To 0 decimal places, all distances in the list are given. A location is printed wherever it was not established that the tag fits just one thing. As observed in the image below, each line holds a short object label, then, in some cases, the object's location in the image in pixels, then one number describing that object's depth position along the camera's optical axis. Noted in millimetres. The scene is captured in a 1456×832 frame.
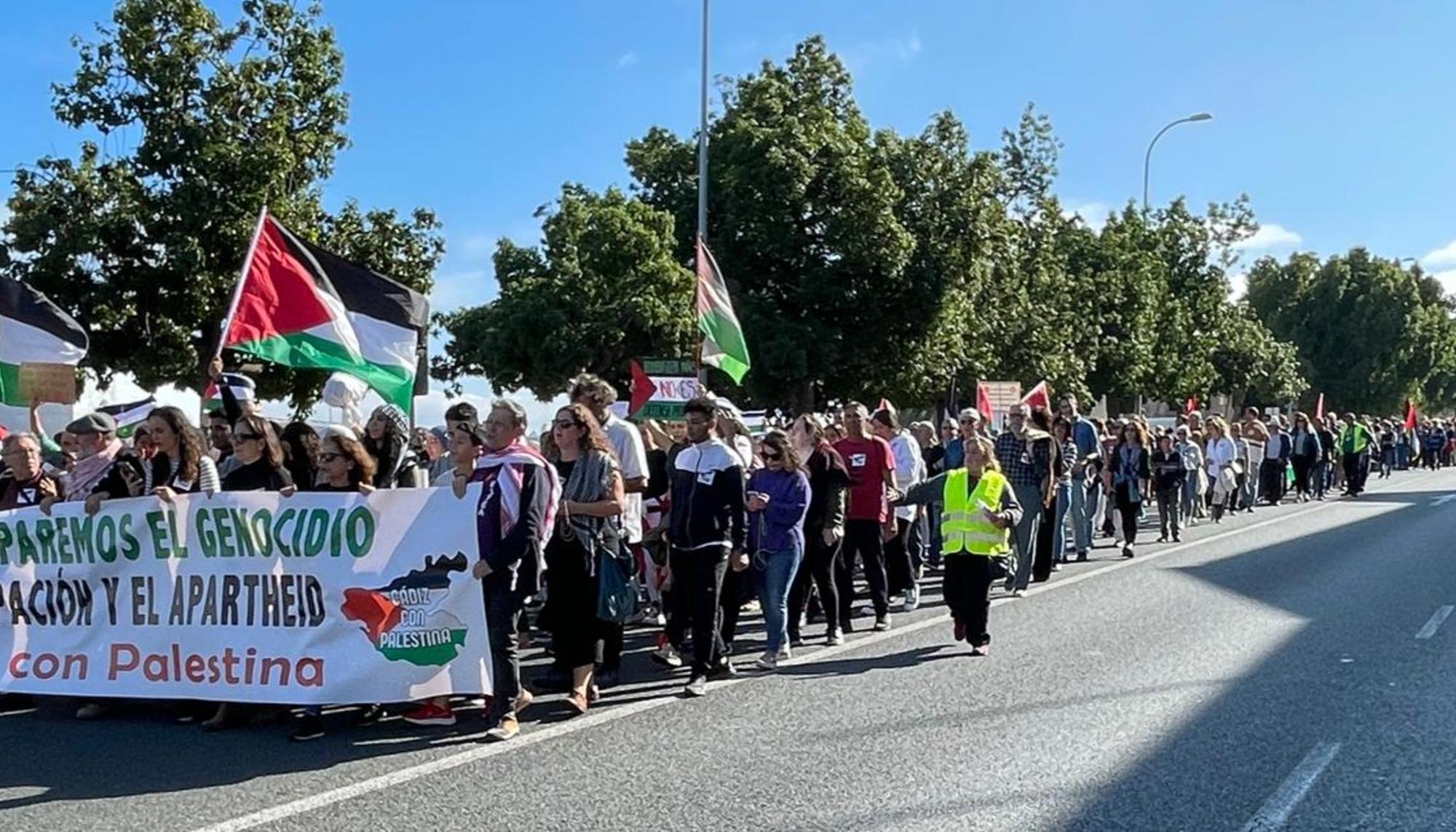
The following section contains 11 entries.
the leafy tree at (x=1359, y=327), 78625
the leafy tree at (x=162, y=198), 21812
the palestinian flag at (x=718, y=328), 15492
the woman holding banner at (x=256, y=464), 8109
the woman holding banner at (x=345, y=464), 7852
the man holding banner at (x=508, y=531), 7293
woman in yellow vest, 9883
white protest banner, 7480
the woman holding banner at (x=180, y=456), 8188
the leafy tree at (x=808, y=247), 29000
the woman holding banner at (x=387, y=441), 9453
